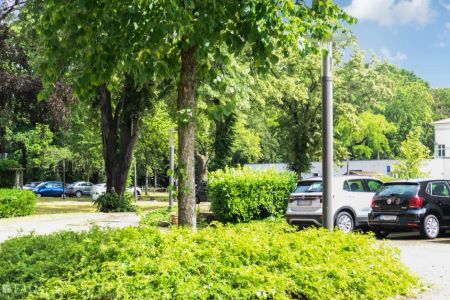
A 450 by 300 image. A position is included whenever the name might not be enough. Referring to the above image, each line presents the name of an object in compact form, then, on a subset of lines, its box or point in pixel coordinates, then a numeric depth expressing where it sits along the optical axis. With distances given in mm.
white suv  16375
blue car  55531
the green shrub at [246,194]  17875
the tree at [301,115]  39656
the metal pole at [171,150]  23677
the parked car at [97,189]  44381
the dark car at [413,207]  14945
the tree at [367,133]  46334
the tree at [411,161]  36594
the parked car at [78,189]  56500
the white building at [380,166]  58969
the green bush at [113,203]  28250
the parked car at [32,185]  57606
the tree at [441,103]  96750
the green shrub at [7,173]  27703
